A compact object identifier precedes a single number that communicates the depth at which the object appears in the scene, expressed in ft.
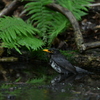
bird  43.50
